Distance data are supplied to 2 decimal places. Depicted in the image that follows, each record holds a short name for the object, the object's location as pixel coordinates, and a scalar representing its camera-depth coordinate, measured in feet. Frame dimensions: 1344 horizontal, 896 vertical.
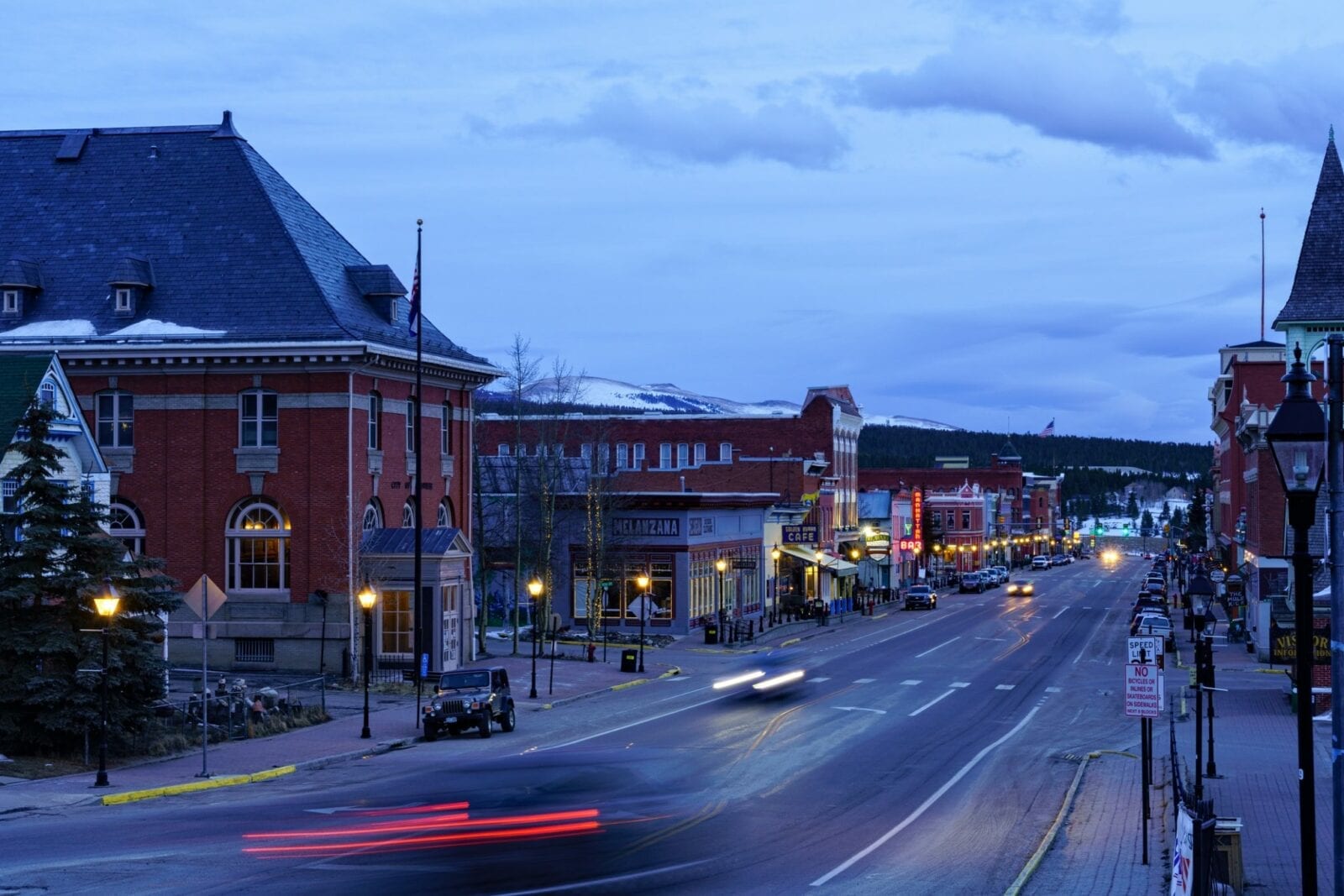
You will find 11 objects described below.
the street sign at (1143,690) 72.54
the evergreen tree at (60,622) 97.86
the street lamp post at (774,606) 264.11
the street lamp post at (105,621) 90.12
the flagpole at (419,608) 142.72
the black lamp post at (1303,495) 42.86
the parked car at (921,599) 310.24
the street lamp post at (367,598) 125.39
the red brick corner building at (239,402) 159.02
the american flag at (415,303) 144.46
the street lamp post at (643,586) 200.54
